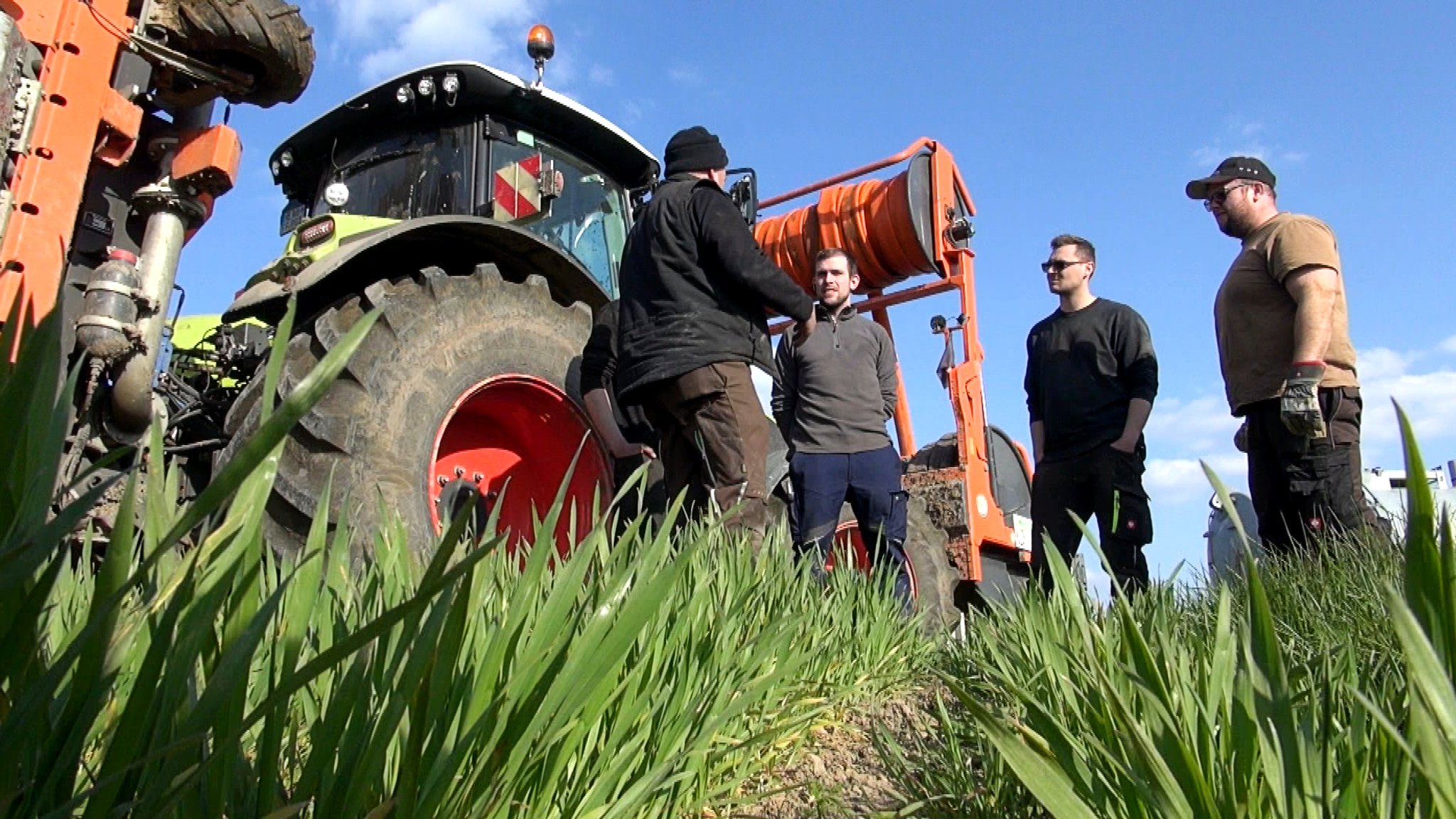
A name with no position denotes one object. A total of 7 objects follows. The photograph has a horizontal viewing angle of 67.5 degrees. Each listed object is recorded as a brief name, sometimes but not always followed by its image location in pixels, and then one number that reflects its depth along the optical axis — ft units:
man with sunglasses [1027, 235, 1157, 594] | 11.52
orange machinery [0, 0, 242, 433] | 7.89
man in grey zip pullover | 11.59
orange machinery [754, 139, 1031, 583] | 18.01
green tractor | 9.73
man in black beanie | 9.46
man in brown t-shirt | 9.49
